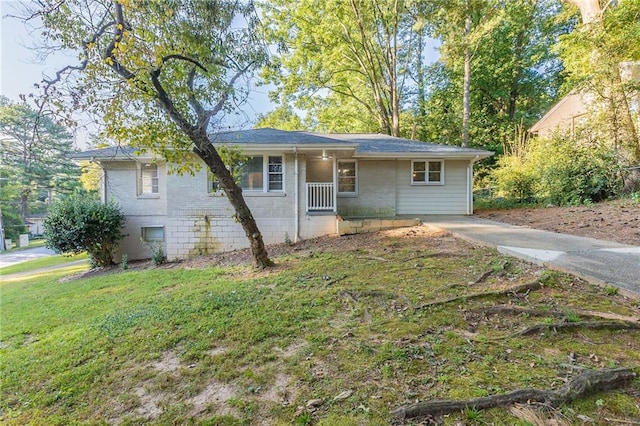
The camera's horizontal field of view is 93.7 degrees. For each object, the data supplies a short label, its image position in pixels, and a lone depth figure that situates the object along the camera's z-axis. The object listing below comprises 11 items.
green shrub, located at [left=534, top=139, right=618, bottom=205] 10.31
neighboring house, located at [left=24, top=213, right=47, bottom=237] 32.56
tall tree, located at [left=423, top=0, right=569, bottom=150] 19.31
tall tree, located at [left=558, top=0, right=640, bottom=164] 10.12
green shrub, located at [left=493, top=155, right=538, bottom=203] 12.80
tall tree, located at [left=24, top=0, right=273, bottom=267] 4.72
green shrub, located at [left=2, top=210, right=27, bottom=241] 26.92
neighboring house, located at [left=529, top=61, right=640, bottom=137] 10.33
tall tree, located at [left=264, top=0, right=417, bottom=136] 18.03
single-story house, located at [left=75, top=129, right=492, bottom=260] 9.32
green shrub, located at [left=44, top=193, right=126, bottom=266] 8.96
